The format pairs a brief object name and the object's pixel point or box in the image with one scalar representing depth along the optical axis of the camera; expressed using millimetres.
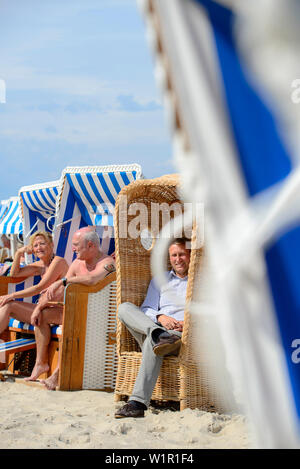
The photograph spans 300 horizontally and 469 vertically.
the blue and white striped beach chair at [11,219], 11844
